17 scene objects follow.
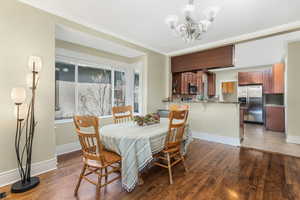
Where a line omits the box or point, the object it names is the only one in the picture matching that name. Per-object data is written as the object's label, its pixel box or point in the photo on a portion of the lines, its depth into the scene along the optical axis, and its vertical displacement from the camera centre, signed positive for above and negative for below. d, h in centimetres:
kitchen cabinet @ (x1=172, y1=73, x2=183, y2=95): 496 +55
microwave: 513 +37
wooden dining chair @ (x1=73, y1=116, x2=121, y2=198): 154 -62
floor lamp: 181 -44
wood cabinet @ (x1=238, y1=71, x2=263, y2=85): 600 +93
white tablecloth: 171 -58
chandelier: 199 +110
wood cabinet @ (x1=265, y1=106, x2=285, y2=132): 497 -66
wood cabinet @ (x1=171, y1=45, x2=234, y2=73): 370 +111
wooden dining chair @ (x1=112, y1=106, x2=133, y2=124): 274 -33
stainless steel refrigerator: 608 -8
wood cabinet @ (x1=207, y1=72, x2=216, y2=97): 657 +74
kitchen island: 360 -58
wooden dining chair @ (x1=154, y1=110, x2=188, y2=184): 197 -52
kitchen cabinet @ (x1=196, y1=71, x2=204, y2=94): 536 +64
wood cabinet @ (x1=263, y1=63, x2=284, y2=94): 510 +73
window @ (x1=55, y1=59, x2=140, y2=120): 328 +25
